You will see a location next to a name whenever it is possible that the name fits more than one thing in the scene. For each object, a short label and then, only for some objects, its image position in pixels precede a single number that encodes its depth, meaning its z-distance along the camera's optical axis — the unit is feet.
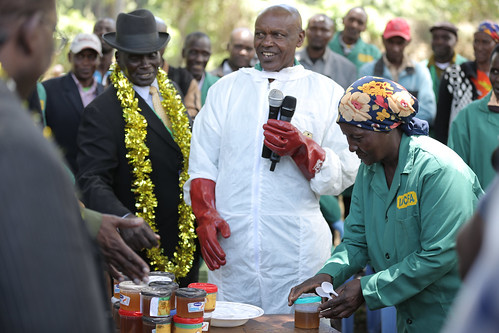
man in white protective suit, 13.51
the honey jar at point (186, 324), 9.90
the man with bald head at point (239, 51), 25.66
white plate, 10.96
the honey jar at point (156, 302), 9.82
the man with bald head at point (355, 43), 27.32
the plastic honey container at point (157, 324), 9.82
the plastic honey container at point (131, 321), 10.08
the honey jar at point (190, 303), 9.86
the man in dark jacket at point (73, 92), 21.27
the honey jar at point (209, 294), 10.81
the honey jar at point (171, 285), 10.13
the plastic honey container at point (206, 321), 10.53
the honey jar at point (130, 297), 10.11
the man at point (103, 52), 26.03
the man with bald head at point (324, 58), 24.34
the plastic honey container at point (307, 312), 10.84
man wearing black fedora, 14.88
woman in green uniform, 10.39
